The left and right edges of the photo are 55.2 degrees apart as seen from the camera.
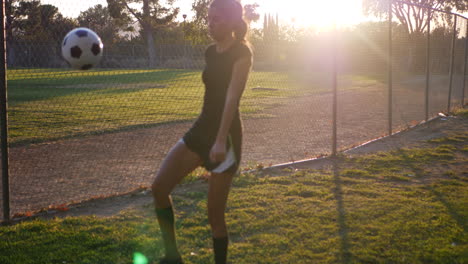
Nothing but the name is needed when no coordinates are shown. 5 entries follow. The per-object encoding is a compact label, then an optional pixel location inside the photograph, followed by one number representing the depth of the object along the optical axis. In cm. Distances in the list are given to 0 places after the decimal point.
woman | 288
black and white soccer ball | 427
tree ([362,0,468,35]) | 1252
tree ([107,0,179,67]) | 592
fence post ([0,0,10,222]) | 469
